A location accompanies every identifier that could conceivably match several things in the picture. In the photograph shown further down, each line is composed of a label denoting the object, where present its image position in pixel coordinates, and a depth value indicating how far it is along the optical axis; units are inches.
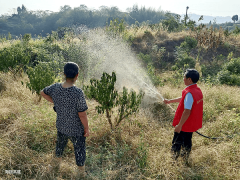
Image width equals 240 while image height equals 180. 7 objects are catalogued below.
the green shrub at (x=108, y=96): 128.3
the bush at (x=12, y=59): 228.5
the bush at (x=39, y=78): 165.9
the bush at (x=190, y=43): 384.2
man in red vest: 94.5
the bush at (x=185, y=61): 315.0
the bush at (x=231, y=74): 253.4
